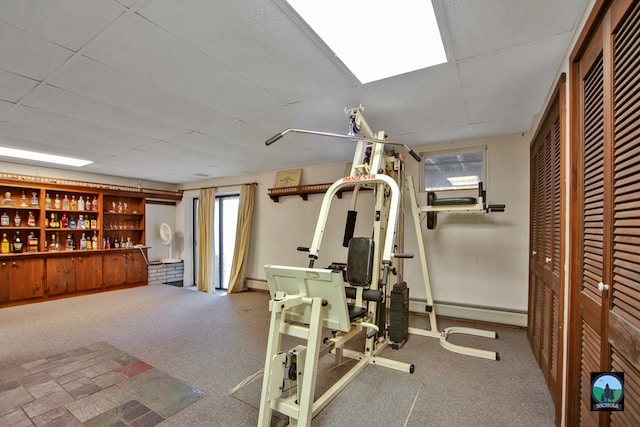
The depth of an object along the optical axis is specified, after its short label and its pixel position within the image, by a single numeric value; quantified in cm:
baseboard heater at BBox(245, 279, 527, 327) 345
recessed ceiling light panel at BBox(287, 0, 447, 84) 141
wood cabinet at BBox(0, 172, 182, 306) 468
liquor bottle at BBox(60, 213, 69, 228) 530
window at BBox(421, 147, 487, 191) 374
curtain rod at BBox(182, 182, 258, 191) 572
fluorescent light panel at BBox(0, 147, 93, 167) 402
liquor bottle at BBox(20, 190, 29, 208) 491
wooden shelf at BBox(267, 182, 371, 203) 470
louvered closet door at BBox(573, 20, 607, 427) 122
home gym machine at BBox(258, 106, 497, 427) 176
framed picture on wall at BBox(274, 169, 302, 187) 516
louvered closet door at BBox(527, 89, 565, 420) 199
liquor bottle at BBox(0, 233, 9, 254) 464
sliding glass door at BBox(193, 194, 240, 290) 641
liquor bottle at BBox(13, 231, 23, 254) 475
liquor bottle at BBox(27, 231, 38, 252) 492
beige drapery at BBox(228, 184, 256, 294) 561
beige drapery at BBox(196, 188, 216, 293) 598
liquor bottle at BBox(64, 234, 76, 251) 545
